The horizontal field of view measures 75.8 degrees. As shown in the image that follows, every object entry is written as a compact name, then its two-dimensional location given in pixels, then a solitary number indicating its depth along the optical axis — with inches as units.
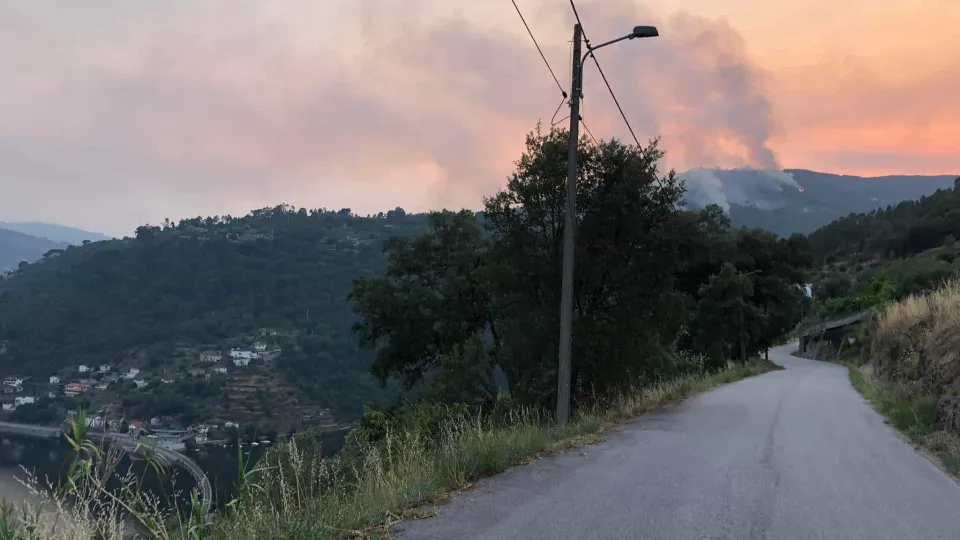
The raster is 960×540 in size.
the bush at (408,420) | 531.8
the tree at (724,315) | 1459.2
